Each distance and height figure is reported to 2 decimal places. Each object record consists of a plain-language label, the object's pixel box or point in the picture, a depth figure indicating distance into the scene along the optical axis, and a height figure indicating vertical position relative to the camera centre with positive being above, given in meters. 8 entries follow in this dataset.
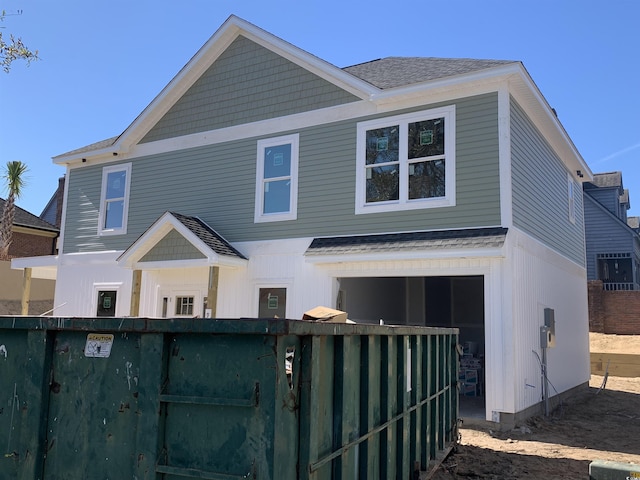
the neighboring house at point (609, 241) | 30.50 +4.49
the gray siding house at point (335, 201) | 10.46 +2.58
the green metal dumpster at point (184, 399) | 2.84 -0.51
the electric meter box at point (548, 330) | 11.41 -0.22
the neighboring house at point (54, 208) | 35.69 +7.10
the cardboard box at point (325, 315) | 5.13 -0.02
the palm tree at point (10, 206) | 28.95 +5.25
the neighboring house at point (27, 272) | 23.55 +1.66
